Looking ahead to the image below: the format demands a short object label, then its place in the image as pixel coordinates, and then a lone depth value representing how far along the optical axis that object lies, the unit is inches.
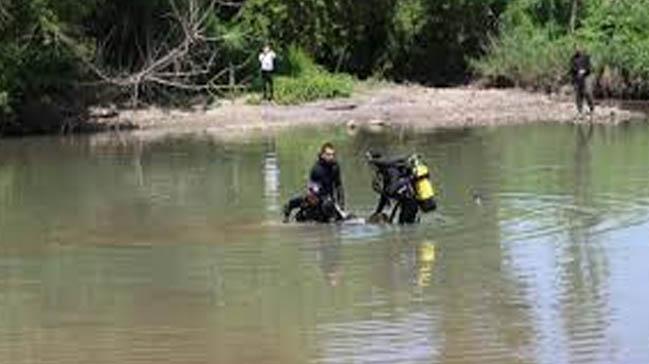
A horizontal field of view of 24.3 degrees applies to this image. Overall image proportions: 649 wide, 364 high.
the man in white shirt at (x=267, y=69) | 1673.2
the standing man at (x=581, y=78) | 1501.0
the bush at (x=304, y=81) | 1706.4
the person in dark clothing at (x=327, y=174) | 764.0
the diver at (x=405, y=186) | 761.0
